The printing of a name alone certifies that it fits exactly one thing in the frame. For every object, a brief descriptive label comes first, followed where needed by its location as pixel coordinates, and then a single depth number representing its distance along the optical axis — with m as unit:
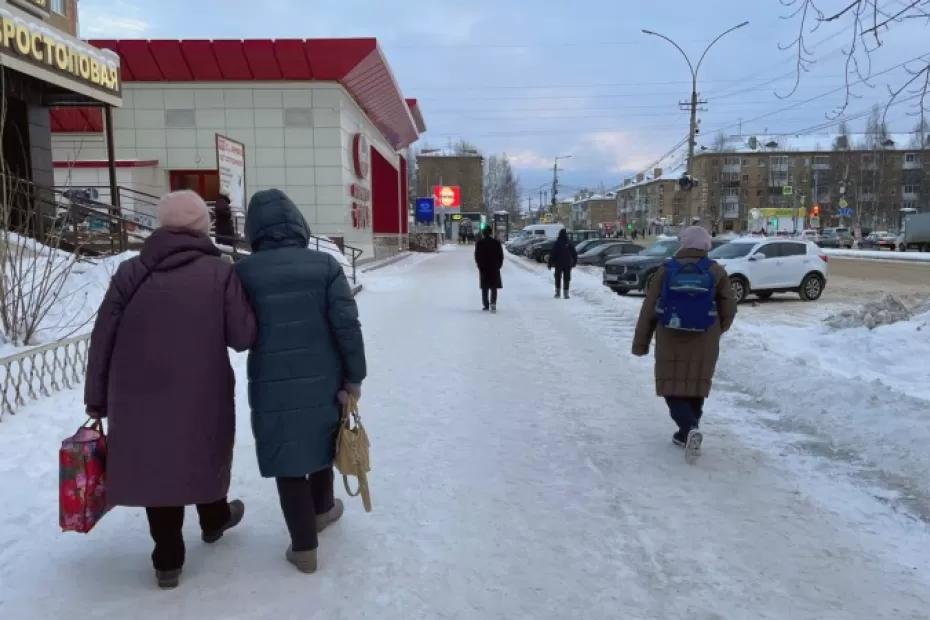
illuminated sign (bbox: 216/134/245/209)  18.12
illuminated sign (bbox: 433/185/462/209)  85.19
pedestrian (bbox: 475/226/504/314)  13.95
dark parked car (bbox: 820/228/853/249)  62.72
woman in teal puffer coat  3.11
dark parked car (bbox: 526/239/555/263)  37.07
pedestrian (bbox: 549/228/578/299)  16.72
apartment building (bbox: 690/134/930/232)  82.62
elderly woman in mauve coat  2.94
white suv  16.91
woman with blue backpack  4.91
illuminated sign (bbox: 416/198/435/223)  70.12
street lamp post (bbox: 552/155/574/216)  67.81
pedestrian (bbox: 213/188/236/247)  16.22
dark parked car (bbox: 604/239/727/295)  18.00
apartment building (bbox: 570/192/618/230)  157.00
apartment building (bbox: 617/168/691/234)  108.73
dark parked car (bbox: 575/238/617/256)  33.43
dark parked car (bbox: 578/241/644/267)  27.04
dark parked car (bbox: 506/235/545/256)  48.72
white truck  48.12
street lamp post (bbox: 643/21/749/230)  24.09
